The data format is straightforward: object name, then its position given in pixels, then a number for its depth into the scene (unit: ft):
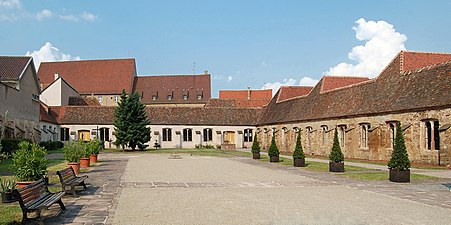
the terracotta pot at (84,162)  70.54
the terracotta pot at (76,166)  55.16
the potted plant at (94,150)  81.71
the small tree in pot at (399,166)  50.75
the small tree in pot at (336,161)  64.03
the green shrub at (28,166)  33.42
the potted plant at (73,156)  55.52
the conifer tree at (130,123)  144.36
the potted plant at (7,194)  29.99
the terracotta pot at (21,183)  32.86
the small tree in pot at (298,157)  74.64
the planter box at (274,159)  87.35
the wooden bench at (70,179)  35.25
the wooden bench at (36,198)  24.00
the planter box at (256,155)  98.89
